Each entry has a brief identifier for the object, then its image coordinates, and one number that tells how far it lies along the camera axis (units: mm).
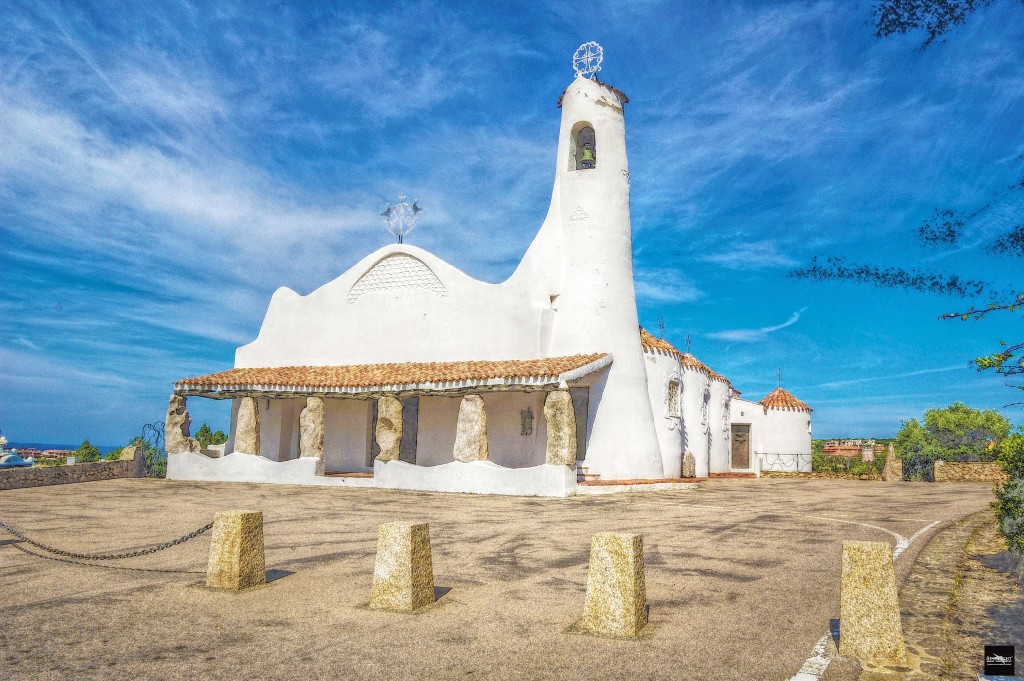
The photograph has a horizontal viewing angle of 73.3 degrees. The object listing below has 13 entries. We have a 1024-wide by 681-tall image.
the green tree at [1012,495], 6648
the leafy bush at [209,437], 27234
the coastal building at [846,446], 43578
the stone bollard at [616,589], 4883
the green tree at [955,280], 5273
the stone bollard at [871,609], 4324
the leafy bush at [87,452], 21719
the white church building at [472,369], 17094
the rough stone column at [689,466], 21641
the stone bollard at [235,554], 6148
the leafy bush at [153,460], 20703
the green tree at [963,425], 44566
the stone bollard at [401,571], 5488
